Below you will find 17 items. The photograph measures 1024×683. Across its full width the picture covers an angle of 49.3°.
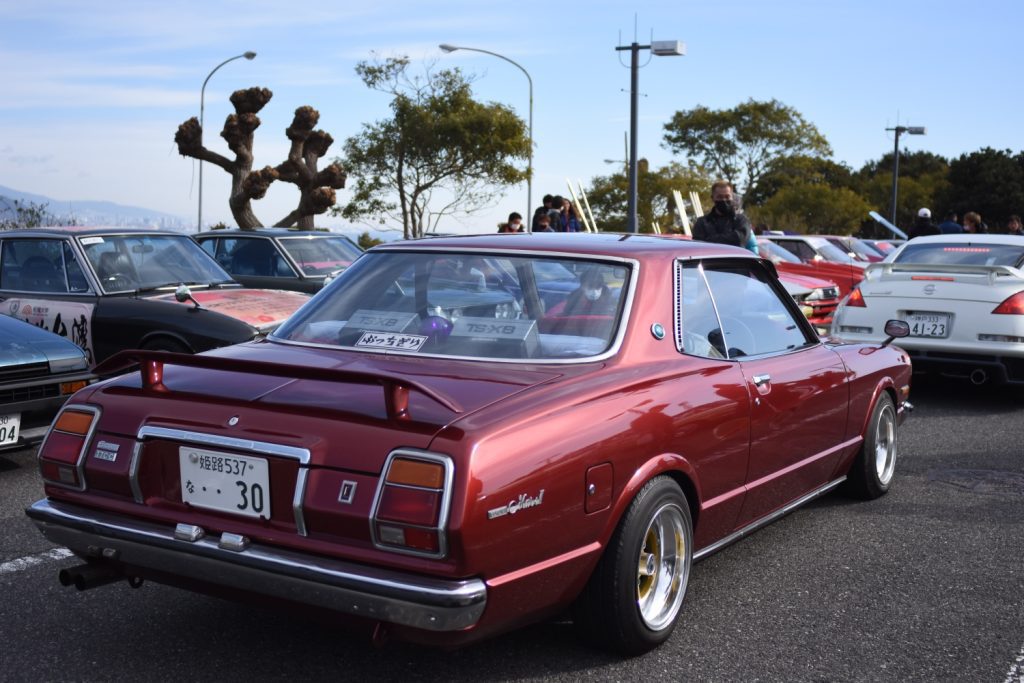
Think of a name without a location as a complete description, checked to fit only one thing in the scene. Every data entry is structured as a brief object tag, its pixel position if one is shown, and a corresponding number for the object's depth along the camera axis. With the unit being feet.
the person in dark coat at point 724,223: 37.19
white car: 29.66
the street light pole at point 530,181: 109.01
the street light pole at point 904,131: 130.11
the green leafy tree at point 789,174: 229.25
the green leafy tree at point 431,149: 112.68
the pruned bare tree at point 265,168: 104.53
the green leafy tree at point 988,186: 223.51
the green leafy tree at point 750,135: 232.32
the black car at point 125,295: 26.30
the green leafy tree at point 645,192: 198.29
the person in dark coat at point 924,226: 60.59
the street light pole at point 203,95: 110.77
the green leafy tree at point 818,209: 208.44
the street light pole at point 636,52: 67.97
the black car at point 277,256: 39.17
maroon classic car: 9.78
